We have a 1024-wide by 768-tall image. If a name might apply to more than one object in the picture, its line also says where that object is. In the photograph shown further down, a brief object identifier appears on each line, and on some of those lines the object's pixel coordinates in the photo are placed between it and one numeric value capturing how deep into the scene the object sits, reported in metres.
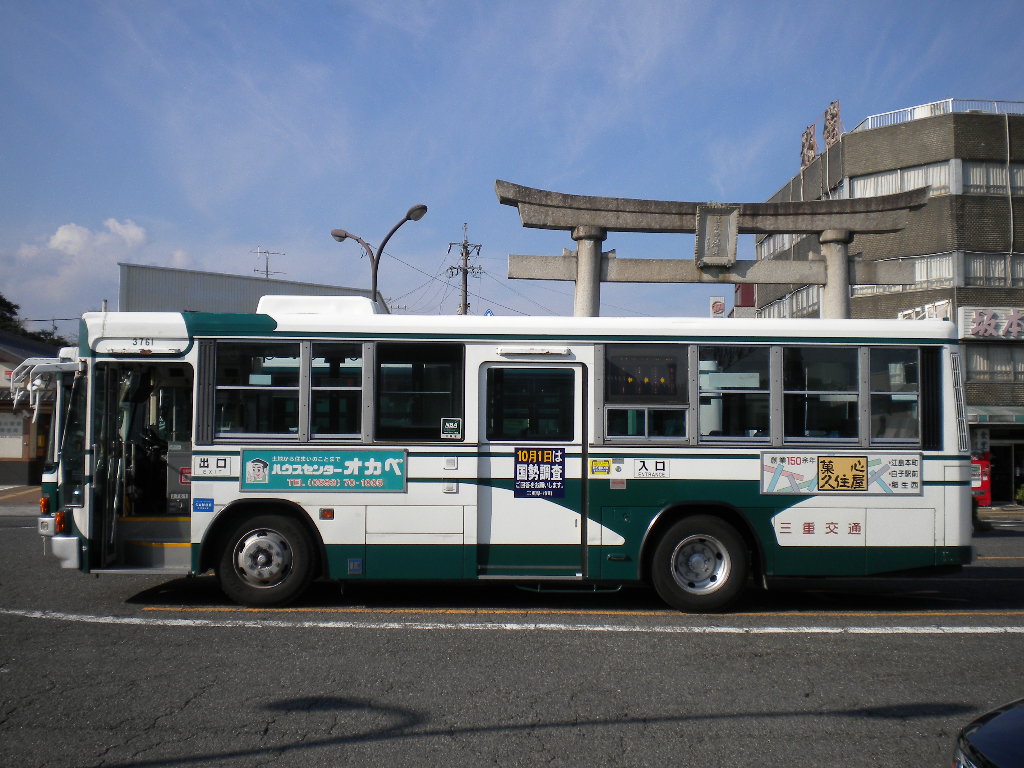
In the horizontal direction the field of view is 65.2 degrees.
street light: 19.75
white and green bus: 7.97
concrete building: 28.17
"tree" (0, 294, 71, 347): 57.21
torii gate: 15.21
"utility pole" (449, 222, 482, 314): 43.28
